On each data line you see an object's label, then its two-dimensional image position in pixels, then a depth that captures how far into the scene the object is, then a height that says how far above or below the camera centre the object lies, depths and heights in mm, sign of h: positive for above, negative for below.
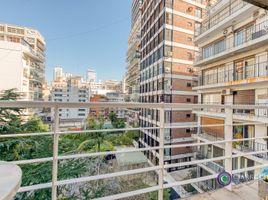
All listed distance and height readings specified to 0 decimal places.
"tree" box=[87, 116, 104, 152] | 7148 -1777
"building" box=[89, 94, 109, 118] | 31918 +548
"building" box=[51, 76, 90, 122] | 31414 +1548
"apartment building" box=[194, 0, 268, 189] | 5827 +1786
